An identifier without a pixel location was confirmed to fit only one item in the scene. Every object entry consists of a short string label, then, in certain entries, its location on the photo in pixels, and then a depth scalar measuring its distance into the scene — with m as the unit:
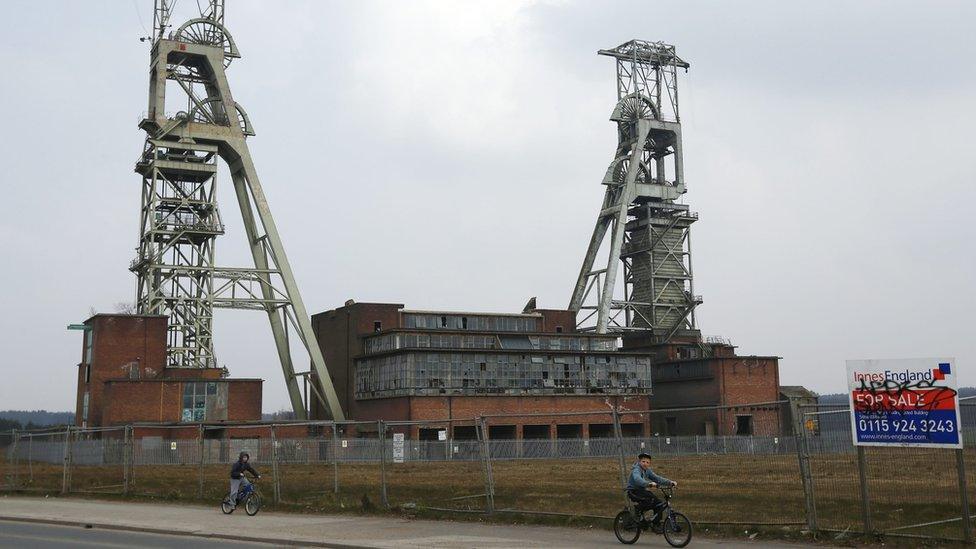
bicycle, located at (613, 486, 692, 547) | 15.56
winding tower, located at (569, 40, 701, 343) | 94.81
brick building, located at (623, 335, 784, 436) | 78.14
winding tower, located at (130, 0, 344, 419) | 70.12
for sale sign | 14.35
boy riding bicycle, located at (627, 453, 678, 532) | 15.98
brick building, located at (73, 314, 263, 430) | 61.69
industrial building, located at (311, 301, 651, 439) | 71.38
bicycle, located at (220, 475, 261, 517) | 22.42
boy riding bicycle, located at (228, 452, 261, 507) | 22.53
